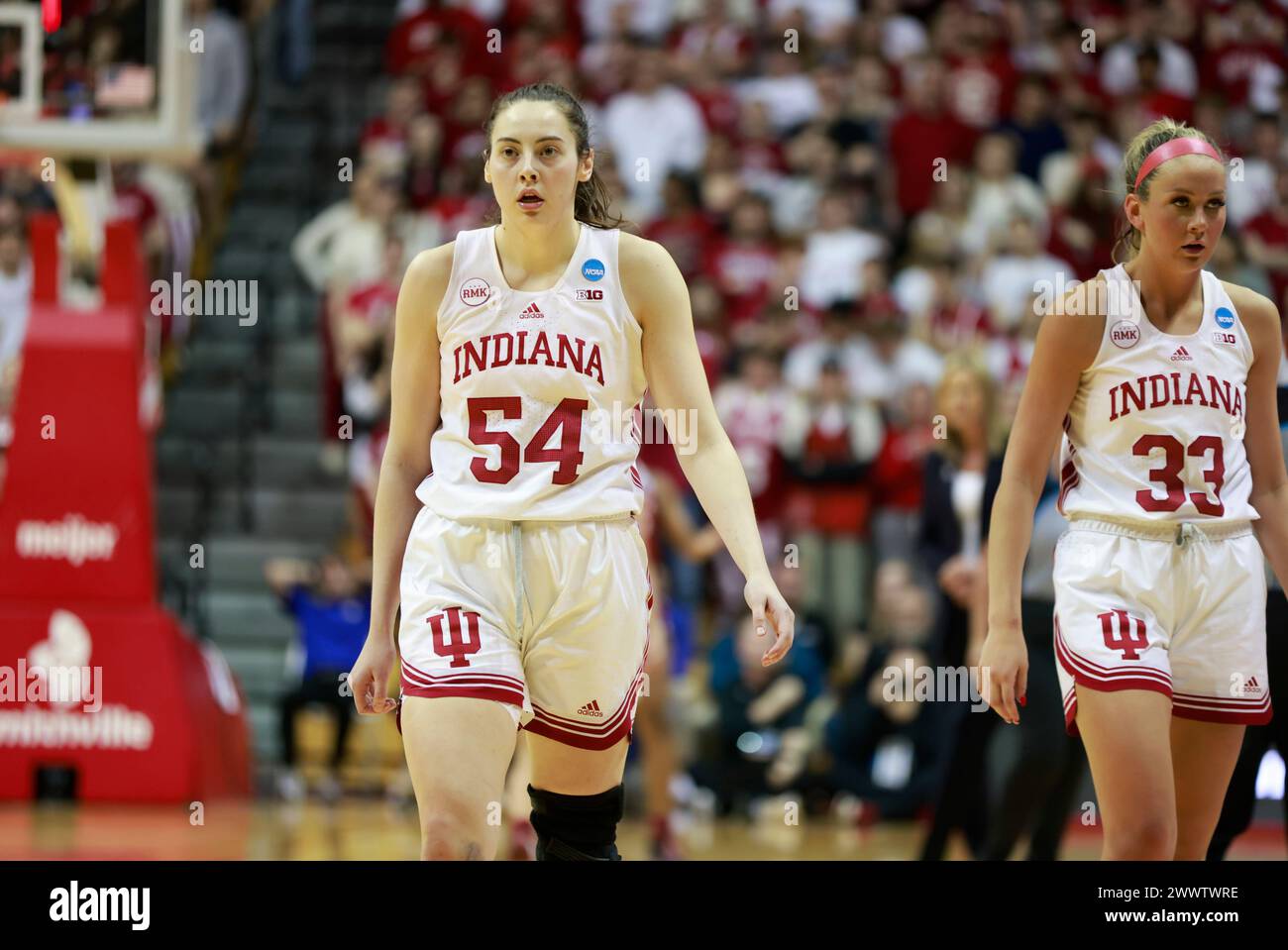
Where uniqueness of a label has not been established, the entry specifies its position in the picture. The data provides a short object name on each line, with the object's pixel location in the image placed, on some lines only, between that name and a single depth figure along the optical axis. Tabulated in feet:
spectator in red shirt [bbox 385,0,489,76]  49.88
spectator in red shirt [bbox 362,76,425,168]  46.50
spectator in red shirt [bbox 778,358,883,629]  38.04
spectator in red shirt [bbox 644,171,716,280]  43.34
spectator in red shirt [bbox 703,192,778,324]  43.24
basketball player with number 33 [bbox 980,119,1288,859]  15.58
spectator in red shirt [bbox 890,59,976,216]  46.42
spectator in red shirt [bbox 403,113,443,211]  44.98
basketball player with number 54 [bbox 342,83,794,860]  14.89
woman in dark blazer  24.73
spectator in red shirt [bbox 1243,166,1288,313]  44.45
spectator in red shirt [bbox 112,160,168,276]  45.47
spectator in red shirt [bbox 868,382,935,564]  38.29
